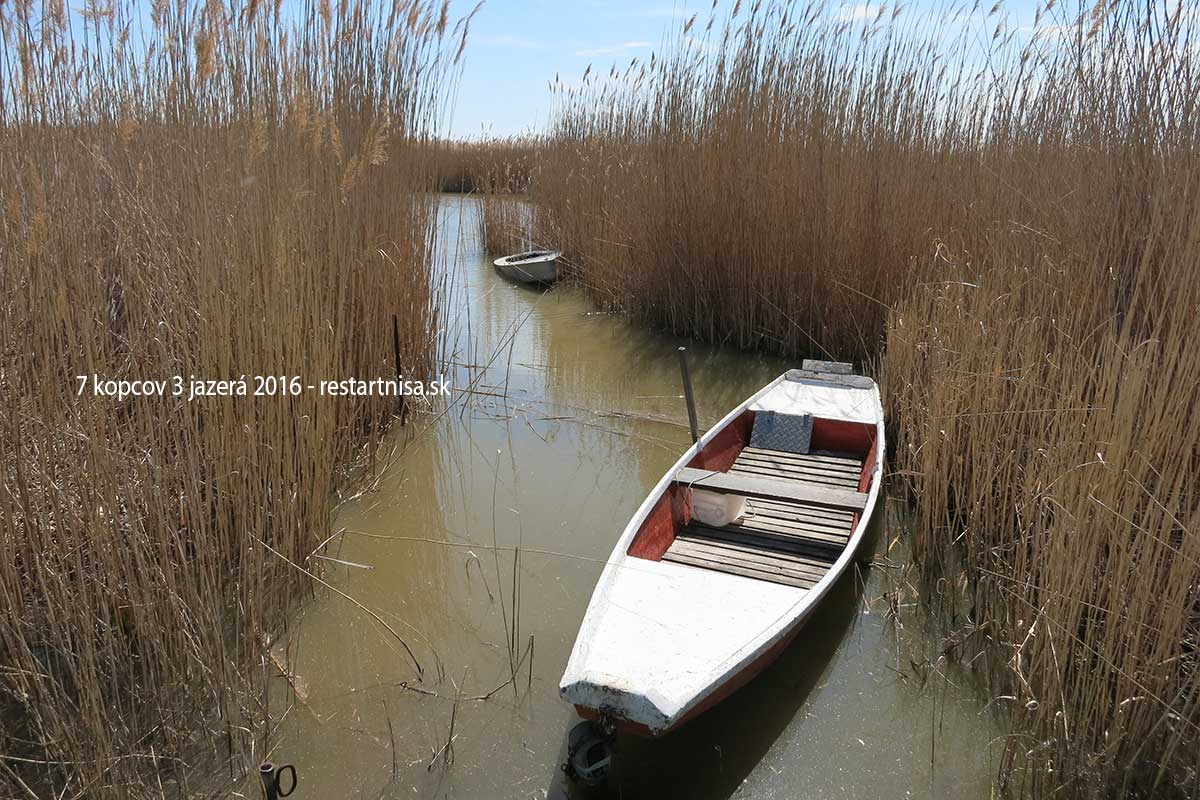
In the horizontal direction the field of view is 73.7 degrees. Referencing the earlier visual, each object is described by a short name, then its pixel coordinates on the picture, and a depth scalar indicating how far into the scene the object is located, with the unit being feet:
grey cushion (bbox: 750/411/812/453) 12.74
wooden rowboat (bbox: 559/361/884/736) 6.62
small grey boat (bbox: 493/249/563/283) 26.22
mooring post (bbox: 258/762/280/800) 5.70
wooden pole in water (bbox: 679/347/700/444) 11.86
